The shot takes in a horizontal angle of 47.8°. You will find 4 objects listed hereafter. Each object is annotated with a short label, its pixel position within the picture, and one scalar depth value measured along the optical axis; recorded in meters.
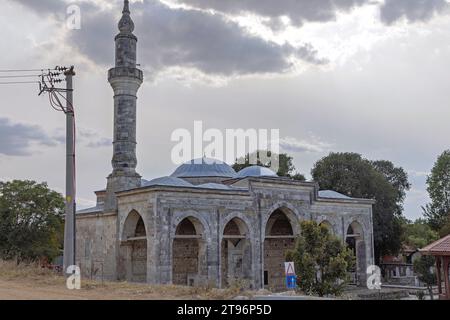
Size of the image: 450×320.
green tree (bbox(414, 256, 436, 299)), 30.26
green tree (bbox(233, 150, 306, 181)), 50.34
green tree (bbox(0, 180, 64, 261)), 35.56
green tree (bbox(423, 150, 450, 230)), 45.56
